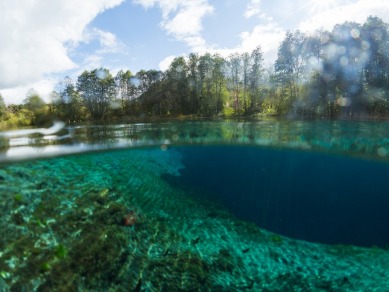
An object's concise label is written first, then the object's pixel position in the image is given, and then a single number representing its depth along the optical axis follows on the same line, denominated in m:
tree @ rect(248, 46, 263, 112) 49.56
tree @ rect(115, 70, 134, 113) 58.12
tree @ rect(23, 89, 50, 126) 45.80
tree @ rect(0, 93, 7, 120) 40.92
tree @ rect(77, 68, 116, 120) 54.16
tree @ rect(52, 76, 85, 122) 51.41
